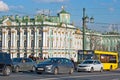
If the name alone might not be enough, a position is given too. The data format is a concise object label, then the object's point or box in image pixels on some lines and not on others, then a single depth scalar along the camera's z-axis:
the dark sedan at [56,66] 34.38
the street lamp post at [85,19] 48.31
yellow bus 53.02
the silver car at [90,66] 44.24
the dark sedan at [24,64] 37.84
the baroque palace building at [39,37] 128.62
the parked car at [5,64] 29.63
